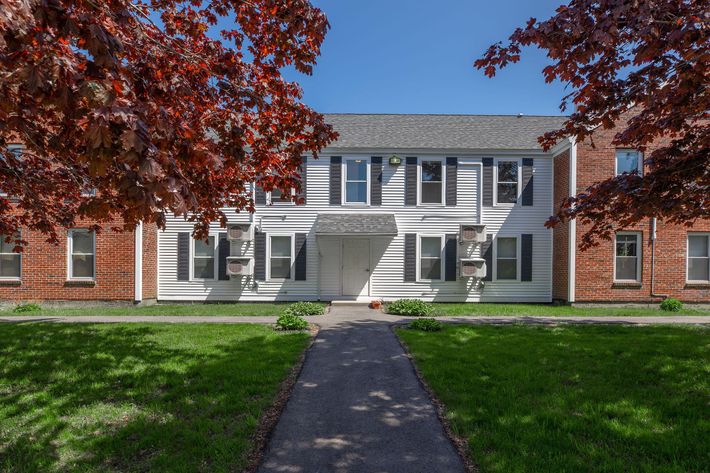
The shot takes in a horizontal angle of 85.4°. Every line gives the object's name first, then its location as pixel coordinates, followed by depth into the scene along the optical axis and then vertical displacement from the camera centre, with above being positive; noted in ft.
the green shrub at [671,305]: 40.83 -6.94
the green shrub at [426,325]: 28.53 -6.62
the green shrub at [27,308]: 39.34 -7.96
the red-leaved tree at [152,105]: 6.59 +3.29
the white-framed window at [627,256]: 43.42 -1.90
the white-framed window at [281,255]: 46.32 -2.47
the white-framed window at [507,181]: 46.52 +6.89
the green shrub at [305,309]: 35.69 -7.00
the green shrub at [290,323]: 28.66 -6.63
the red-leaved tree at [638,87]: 11.72 +5.79
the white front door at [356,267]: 46.44 -3.81
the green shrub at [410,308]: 37.42 -7.09
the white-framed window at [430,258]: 46.39 -2.57
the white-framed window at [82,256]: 43.42 -2.70
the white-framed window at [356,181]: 46.52 +6.64
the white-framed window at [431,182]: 46.70 +6.67
